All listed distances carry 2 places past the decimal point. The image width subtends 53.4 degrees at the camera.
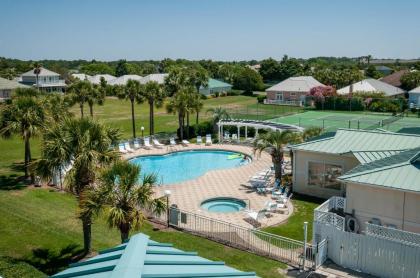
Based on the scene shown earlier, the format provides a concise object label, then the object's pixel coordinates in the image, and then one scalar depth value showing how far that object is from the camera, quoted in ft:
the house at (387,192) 56.18
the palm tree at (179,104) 134.72
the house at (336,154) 74.69
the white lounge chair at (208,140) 137.59
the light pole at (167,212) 68.46
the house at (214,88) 286.46
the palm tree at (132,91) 138.10
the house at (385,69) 582.84
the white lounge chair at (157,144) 135.06
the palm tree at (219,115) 145.79
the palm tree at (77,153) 52.08
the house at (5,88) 228.63
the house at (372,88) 238.68
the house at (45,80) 304.07
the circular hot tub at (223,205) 82.52
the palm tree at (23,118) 86.48
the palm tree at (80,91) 136.05
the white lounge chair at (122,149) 127.24
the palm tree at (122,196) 46.62
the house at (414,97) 217.56
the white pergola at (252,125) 139.64
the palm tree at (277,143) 90.53
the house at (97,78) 343.61
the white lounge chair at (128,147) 128.32
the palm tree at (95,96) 137.69
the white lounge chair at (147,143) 133.69
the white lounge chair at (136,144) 131.23
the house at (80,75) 385.05
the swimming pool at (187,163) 112.37
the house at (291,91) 242.37
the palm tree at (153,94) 137.59
